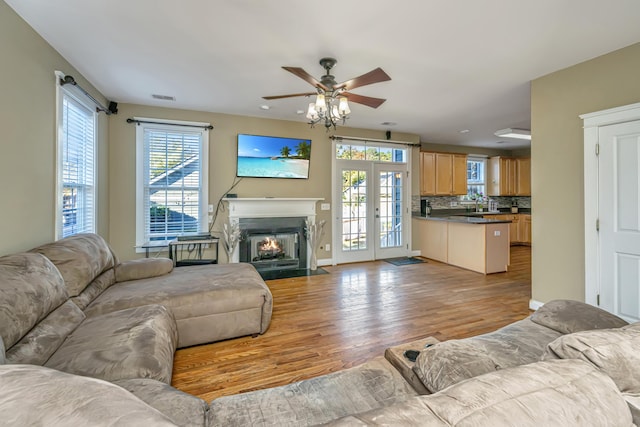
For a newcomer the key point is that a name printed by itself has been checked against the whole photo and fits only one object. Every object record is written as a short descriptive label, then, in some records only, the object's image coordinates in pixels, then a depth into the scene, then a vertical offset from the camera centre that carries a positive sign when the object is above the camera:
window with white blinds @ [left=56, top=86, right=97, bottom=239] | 2.72 +0.54
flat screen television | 4.62 +1.02
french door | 5.49 +0.11
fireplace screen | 4.84 -0.56
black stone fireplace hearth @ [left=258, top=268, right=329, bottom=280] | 4.56 -0.98
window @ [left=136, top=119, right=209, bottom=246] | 4.16 +0.55
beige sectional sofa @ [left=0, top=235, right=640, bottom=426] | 0.55 -0.58
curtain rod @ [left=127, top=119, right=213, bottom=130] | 4.04 +1.39
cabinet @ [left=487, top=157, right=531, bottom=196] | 7.56 +1.09
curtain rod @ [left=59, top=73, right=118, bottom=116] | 2.62 +1.35
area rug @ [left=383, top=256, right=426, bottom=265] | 5.55 -0.91
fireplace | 4.70 -0.48
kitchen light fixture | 4.62 +1.43
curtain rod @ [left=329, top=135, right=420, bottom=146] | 5.27 +1.53
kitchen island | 4.79 -0.49
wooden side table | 3.92 -0.53
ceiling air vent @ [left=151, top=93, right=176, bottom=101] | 3.76 +1.62
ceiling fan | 2.35 +1.17
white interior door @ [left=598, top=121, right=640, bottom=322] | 2.49 -0.02
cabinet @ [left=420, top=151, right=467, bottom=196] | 6.55 +1.02
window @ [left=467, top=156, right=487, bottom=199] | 7.79 +1.12
